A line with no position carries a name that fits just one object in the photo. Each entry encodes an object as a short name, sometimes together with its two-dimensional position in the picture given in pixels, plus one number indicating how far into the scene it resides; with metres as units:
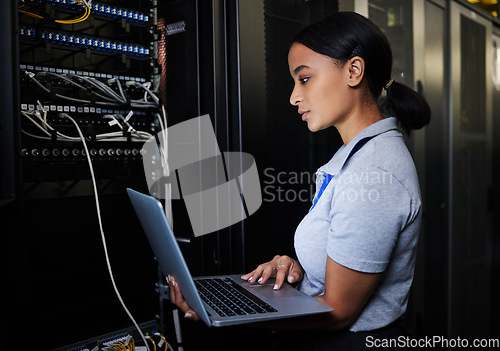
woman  0.97
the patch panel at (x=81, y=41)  1.29
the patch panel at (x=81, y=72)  1.32
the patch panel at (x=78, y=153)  1.29
